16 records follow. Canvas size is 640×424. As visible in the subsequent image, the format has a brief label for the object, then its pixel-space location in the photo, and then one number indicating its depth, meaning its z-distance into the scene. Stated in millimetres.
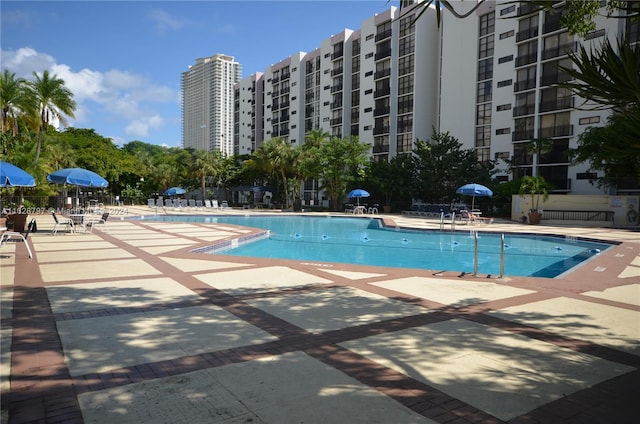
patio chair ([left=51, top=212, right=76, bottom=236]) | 15590
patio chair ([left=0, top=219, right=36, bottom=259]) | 9393
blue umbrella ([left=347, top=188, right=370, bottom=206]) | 32969
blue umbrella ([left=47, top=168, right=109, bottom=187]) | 15942
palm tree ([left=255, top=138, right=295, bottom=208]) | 42781
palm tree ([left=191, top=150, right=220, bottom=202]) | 50625
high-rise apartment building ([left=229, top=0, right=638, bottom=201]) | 37750
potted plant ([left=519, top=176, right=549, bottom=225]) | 28344
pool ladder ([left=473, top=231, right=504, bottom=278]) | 8436
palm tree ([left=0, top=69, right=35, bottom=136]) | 26219
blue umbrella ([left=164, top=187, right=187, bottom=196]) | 45406
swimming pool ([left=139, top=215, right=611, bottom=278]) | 13016
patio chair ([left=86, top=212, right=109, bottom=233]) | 16359
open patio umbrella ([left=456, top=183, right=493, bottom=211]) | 24031
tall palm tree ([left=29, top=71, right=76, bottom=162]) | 29172
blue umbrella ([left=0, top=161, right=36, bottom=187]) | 11031
